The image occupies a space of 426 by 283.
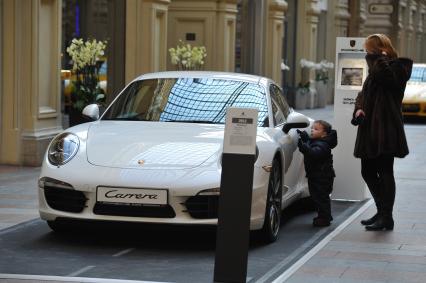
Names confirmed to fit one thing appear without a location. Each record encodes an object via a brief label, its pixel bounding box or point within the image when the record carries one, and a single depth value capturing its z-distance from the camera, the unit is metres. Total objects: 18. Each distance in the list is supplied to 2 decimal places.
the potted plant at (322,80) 31.05
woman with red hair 8.45
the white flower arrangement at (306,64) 29.66
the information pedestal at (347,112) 10.67
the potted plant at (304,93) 29.44
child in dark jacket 8.95
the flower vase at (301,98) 29.39
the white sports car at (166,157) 7.49
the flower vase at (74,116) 14.78
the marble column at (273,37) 26.06
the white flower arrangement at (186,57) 19.08
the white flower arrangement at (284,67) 27.91
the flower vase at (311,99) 29.77
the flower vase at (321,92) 31.02
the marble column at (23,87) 13.38
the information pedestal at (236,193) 5.98
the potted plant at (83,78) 14.68
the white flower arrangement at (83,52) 14.65
